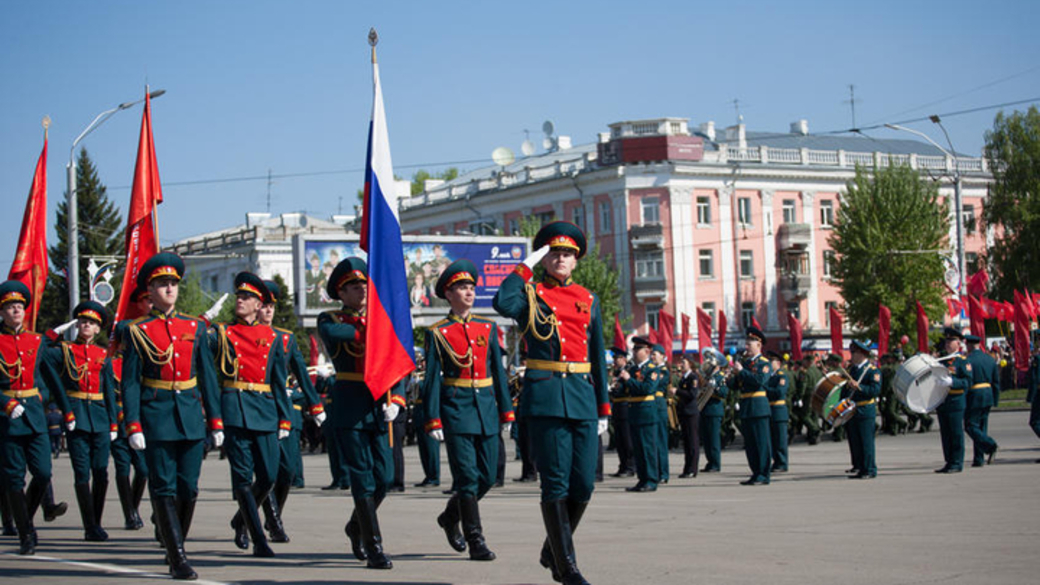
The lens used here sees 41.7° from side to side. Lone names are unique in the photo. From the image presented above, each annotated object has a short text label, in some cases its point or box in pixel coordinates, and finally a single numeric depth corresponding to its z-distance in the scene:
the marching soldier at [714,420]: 20.78
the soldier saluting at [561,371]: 8.45
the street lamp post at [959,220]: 41.91
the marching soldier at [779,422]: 19.56
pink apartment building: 65.00
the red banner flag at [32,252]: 16.92
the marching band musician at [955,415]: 17.59
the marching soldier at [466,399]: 10.10
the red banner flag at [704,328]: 38.78
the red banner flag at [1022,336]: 30.28
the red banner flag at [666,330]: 37.88
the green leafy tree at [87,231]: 67.50
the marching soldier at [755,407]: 17.47
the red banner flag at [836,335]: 32.94
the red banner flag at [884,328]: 31.53
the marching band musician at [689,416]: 19.73
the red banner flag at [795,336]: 32.19
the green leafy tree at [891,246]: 61.25
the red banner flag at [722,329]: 37.70
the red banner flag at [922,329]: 29.83
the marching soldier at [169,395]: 9.70
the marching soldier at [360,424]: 9.80
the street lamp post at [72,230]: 31.17
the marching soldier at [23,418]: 11.60
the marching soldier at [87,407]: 12.81
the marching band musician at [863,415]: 17.52
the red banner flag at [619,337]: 33.34
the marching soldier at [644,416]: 17.44
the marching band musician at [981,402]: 18.30
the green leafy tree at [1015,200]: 56.75
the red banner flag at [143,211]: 14.52
